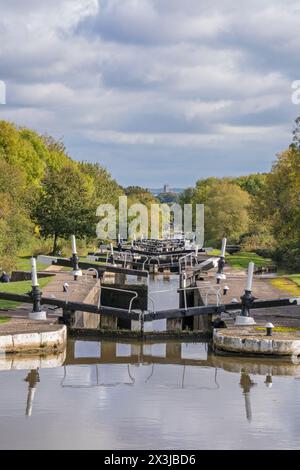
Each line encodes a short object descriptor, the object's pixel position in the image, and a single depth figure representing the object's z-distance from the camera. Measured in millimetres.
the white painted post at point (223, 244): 36381
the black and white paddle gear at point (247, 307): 25245
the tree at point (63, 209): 62594
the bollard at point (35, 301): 25438
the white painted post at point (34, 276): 25391
